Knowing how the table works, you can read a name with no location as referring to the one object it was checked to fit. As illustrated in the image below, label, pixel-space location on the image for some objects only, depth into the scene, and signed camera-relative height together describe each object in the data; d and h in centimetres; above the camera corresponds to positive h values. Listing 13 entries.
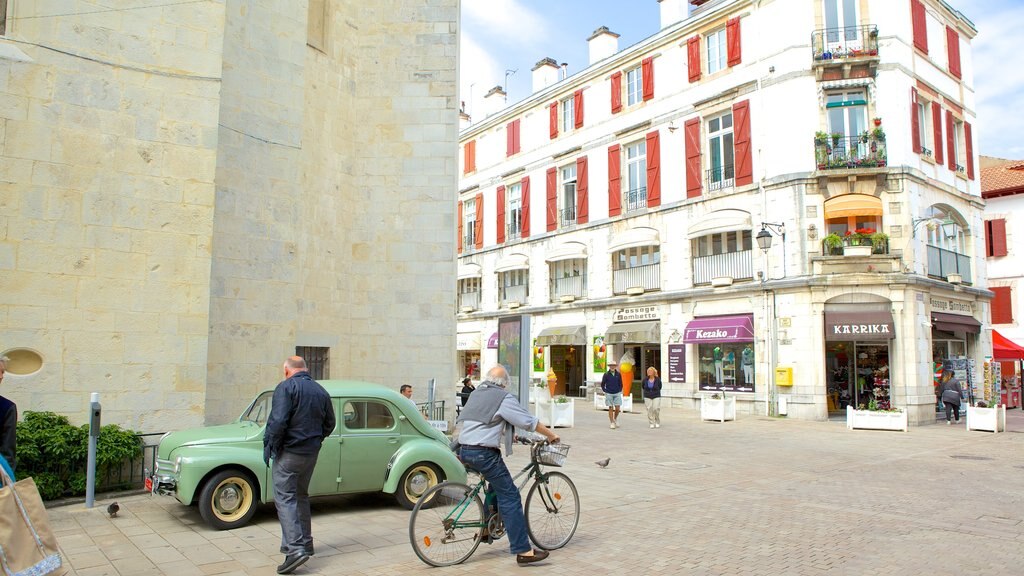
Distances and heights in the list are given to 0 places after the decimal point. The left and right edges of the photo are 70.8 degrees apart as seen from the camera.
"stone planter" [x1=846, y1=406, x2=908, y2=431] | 1841 -162
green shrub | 786 -110
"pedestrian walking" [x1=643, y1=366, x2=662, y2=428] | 1892 -104
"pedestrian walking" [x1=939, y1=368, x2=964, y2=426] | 2103 -108
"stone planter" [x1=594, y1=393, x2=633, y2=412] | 2442 -161
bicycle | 594 -137
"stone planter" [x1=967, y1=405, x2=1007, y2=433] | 1864 -160
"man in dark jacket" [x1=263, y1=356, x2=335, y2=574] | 576 -80
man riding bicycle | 598 -78
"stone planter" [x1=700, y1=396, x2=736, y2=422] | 2128 -154
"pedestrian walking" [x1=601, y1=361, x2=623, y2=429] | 1859 -93
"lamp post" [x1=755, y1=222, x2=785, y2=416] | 2266 +32
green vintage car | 706 -108
